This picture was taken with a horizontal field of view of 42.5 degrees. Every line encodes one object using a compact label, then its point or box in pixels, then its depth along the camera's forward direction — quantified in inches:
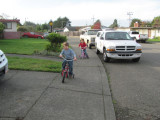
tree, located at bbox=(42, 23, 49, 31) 3869.6
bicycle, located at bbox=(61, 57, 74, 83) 267.2
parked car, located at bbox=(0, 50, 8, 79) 230.2
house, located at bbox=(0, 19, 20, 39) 1250.0
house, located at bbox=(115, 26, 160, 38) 1690.5
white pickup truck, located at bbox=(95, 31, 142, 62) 413.1
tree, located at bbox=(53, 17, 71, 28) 6254.9
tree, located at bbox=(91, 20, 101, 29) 2534.7
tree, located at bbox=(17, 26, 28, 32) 1835.0
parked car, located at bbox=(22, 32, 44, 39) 1499.8
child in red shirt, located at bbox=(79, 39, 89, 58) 472.7
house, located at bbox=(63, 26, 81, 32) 4420.5
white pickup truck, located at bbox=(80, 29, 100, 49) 764.6
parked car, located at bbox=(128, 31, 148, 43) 1164.3
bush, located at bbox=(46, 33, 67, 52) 531.2
